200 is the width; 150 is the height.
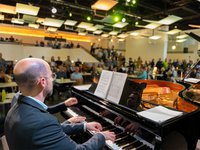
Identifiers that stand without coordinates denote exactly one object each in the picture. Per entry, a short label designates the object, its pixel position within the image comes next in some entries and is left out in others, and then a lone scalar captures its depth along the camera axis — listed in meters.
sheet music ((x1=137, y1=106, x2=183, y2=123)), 1.61
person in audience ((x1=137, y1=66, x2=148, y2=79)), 8.91
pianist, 1.11
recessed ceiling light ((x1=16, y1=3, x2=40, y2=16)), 6.22
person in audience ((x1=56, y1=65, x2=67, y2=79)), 8.02
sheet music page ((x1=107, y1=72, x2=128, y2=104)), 2.19
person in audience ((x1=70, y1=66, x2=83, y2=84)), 7.52
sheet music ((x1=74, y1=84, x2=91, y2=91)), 3.12
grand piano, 1.58
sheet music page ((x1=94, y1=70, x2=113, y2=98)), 2.43
